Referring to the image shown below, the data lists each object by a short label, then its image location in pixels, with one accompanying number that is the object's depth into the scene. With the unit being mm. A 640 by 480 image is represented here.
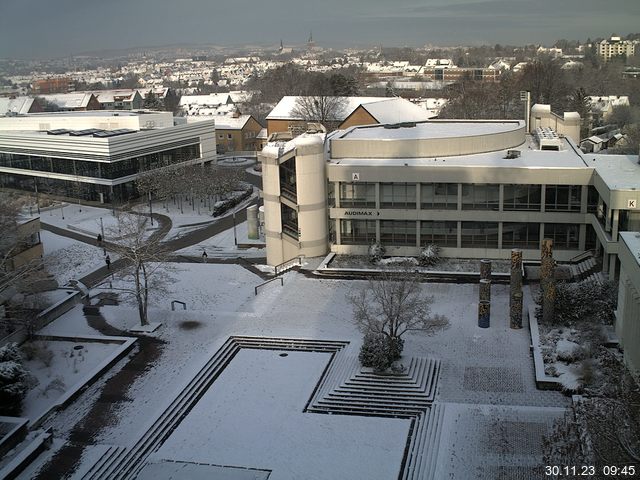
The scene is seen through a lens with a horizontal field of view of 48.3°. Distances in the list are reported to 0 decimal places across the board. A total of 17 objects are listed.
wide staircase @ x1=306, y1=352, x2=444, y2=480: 22531
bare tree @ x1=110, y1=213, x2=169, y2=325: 32312
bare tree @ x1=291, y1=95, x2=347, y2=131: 81500
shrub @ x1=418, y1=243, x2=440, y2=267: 38875
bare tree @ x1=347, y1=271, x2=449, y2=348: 27508
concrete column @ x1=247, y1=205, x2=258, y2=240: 46438
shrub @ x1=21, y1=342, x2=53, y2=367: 28969
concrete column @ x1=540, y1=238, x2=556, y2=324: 29766
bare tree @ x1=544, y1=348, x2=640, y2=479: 15250
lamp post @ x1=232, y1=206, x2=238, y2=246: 46094
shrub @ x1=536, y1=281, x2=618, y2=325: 29453
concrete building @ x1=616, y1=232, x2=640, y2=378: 23344
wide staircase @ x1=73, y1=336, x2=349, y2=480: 21906
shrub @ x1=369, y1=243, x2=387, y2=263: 39812
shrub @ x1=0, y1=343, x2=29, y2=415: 25047
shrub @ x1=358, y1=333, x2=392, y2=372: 26859
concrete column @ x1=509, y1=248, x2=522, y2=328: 29906
